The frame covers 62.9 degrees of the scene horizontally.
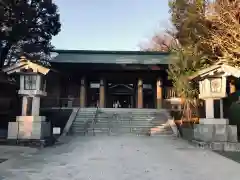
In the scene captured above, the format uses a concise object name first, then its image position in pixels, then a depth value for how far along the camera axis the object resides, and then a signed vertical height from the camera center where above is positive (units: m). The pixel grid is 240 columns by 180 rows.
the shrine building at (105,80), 19.14 +2.16
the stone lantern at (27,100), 9.10 +0.04
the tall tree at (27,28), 14.26 +5.79
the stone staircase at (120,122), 12.61 -1.48
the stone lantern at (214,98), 8.71 +0.11
